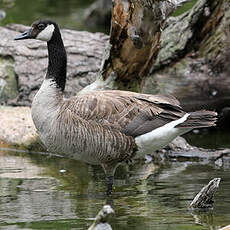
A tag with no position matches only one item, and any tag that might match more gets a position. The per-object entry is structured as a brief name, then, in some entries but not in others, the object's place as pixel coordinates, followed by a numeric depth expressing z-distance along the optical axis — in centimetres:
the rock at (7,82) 2322
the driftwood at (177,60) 2159
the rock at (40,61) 2280
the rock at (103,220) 1041
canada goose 1502
